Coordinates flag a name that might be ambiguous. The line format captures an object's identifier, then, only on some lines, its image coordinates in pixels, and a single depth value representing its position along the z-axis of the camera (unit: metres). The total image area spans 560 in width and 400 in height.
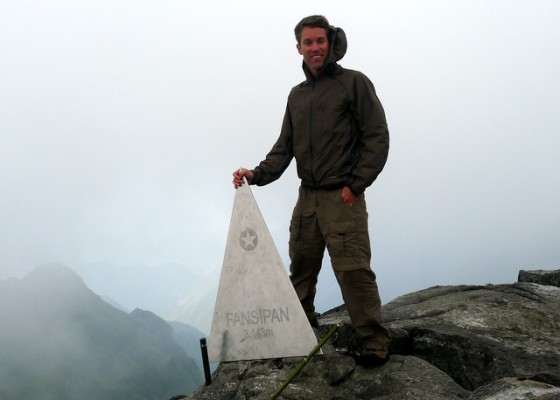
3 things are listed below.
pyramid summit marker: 4.94
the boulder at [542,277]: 9.73
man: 4.95
